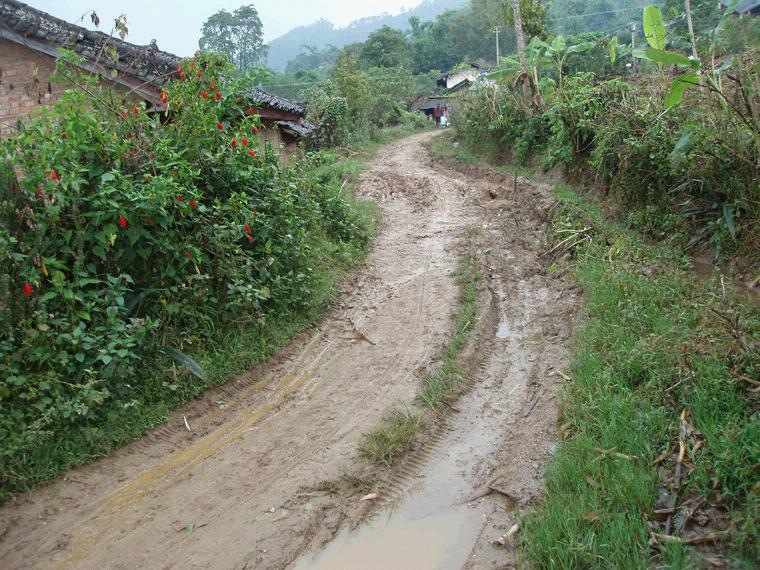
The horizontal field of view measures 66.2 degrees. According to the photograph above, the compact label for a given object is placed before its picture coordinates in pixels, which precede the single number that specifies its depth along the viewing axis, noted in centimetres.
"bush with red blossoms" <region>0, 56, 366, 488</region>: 469
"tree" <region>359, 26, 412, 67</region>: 4728
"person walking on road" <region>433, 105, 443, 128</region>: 3890
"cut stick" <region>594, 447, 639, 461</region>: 390
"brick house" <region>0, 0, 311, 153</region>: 835
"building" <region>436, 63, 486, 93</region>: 4033
